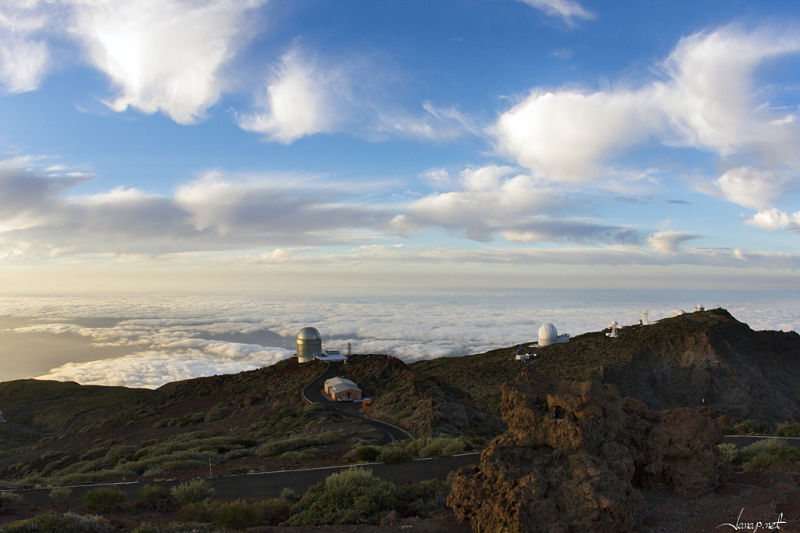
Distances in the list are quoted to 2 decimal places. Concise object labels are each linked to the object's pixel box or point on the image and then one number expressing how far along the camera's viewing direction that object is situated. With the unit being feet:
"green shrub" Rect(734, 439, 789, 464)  36.55
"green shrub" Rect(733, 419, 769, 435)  59.57
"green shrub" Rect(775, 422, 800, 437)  51.52
